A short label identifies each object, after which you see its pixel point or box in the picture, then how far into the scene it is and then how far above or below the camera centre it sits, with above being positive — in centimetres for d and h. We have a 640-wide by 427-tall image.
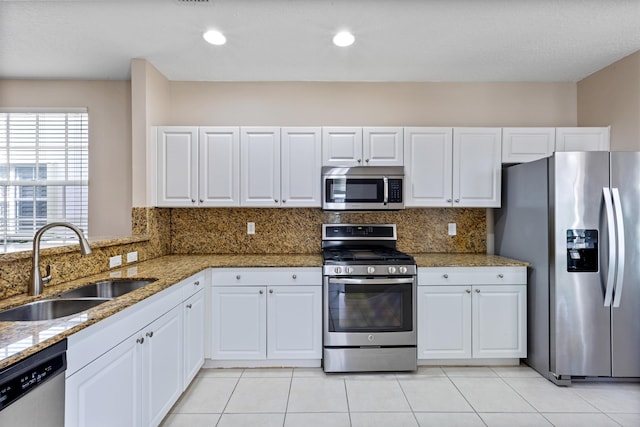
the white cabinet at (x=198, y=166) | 308 +44
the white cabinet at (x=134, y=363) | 133 -73
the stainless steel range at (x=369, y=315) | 274 -83
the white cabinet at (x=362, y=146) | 309 +62
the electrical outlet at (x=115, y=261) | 251 -36
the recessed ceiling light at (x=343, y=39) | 253 +134
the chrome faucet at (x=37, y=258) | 173 -23
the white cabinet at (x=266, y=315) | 278 -84
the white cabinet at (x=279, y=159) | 309 +50
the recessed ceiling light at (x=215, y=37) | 251 +134
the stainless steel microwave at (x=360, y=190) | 302 +21
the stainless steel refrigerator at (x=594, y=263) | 249 -37
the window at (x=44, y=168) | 338 +46
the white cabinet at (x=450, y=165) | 312 +45
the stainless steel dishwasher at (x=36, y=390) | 99 -56
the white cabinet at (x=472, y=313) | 284 -84
